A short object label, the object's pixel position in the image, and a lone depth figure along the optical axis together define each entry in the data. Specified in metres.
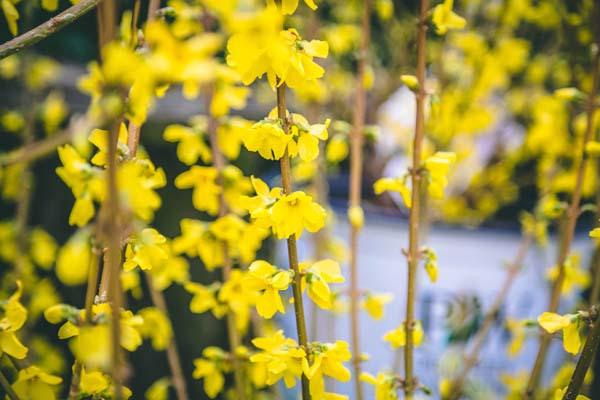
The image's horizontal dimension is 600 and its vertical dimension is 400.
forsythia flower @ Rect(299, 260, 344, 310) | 0.91
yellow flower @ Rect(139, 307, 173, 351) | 1.08
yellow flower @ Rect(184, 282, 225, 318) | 1.03
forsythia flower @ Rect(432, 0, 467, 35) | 0.98
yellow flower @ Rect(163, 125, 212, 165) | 1.04
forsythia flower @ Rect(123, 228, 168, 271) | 0.88
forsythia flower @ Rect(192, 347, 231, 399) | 1.02
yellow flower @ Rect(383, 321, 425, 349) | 0.98
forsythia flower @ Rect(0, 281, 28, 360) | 0.91
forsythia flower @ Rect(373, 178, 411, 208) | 0.99
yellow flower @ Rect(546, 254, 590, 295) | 1.04
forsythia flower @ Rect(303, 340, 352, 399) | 0.91
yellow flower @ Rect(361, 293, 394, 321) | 1.04
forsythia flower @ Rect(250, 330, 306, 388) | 0.90
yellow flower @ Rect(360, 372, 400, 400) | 0.96
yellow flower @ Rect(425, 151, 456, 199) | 0.97
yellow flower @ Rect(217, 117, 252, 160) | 1.06
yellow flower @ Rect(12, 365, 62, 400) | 0.92
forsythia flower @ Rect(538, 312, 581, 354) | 0.91
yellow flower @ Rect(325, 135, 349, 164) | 1.07
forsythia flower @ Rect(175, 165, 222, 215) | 1.04
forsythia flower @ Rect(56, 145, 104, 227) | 0.88
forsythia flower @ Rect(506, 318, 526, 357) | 1.08
